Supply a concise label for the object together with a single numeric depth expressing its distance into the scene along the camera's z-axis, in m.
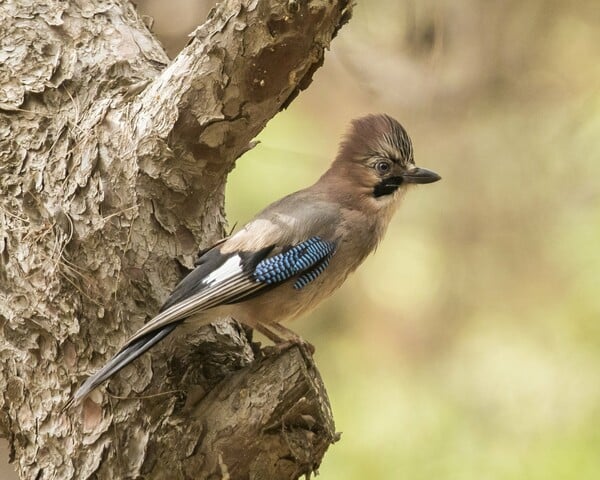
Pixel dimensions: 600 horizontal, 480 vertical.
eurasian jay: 7.34
